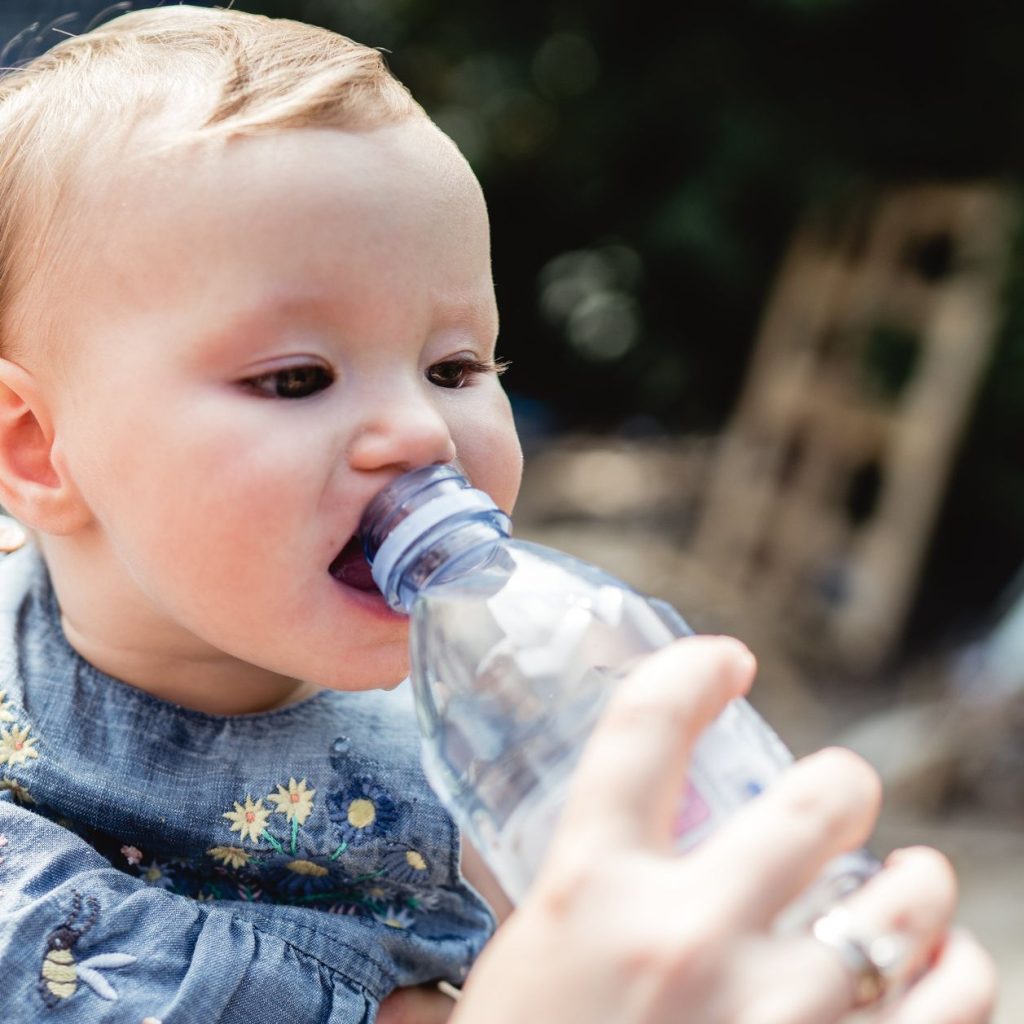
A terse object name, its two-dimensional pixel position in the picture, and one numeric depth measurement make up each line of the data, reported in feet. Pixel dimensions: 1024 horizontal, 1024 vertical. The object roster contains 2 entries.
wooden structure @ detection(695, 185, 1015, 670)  3.80
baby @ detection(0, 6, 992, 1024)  1.08
